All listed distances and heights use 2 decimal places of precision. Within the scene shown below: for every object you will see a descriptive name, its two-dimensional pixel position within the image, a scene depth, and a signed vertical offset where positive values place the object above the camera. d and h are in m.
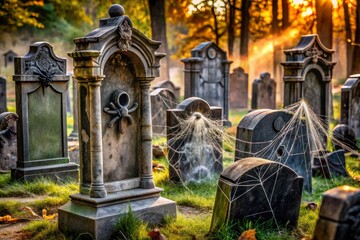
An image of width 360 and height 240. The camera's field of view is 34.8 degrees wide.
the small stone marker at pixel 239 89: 26.91 +0.07
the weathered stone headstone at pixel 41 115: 10.16 -0.43
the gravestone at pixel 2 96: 17.82 -0.13
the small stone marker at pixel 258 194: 6.80 -1.26
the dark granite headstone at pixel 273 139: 9.07 -0.79
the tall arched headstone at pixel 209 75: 16.77 +0.47
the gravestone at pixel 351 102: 13.55 -0.29
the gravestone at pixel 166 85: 19.73 +0.21
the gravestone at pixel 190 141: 10.29 -0.92
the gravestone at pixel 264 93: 21.44 -0.10
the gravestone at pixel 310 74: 11.74 +0.33
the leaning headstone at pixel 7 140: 11.13 -0.94
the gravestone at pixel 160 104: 16.30 -0.38
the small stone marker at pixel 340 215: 4.45 -0.98
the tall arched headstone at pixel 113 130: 6.98 -0.50
